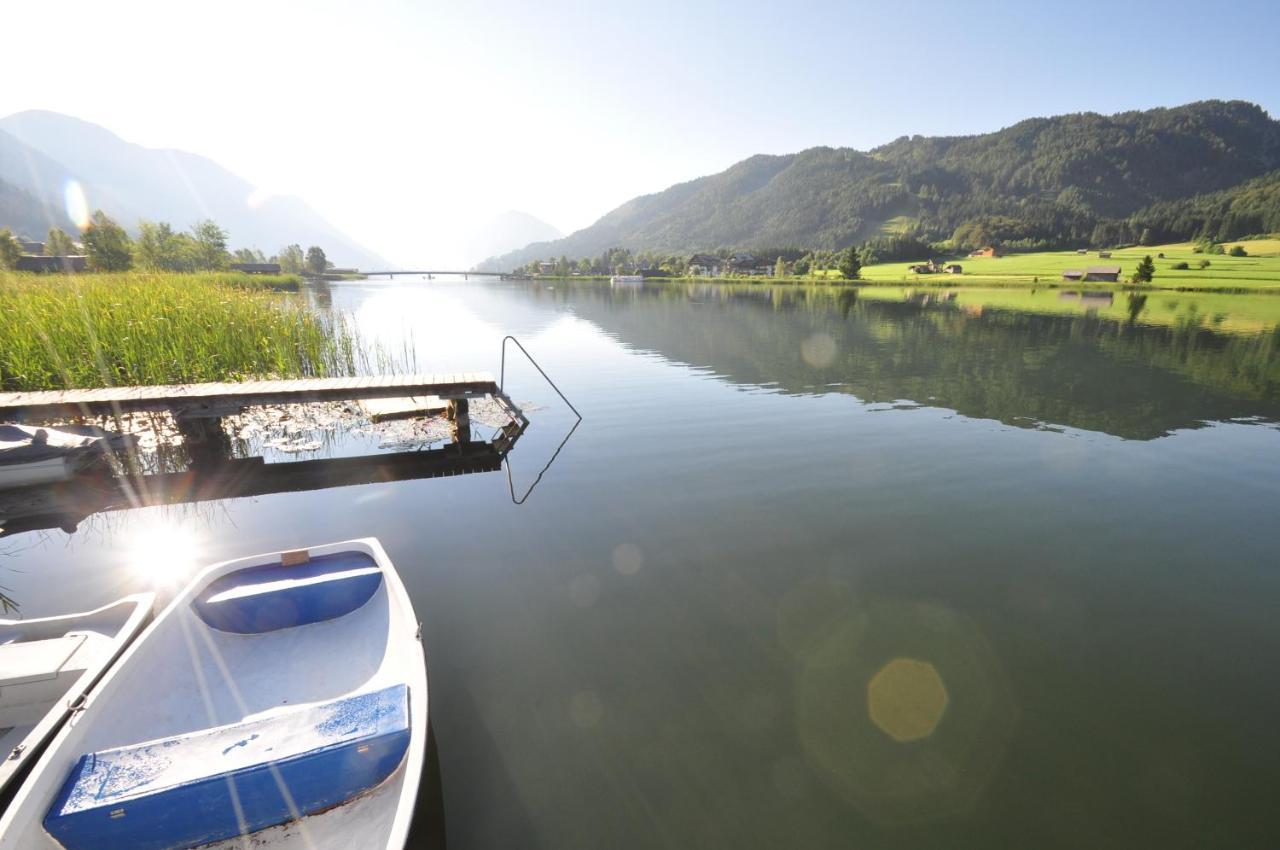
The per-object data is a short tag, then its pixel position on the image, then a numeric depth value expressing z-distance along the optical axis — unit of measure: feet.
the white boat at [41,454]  37.29
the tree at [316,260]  579.72
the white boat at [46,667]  15.11
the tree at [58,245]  231.34
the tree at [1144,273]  318.04
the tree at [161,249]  245.86
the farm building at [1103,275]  339.16
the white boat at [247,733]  12.59
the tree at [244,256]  463.62
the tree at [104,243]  228.22
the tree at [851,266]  448.24
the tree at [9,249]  234.79
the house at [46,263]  219.20
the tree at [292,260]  508.53
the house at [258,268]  394.42
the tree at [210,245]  302.04
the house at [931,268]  467.11
